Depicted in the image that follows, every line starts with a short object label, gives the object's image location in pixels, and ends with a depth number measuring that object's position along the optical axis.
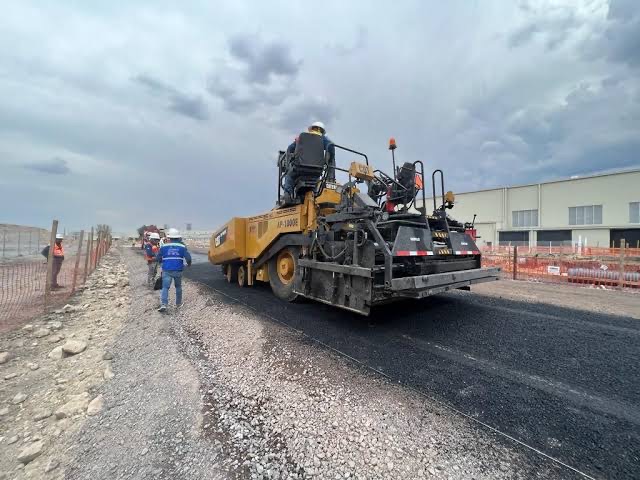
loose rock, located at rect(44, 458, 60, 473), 2.40
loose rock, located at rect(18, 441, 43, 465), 2.62
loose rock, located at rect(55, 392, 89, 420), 3.11
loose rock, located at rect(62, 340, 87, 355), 4.72
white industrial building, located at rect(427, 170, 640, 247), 31.59
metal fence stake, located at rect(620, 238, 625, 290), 9.23
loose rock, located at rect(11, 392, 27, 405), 3.61
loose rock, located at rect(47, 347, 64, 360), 4.70
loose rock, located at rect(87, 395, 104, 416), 3.03
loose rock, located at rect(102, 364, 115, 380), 3.69
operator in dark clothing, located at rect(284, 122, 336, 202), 6.09
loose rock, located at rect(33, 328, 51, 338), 5.46
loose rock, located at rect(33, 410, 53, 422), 3.23
